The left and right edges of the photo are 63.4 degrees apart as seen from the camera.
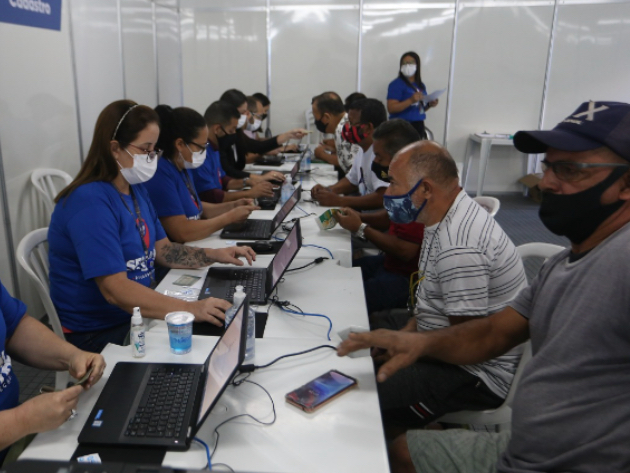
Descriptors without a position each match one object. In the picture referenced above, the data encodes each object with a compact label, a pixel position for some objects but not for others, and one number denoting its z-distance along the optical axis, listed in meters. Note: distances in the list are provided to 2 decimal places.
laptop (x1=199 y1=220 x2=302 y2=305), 1.93
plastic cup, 1.51
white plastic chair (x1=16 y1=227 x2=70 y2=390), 1.91
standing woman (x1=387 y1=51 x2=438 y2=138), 6.41
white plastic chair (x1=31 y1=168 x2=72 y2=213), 3.30
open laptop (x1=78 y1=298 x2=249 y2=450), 1.17
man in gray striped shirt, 1.66
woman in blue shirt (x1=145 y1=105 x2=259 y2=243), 2.61
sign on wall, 2.96
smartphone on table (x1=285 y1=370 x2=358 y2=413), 1.33
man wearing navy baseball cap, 1.11
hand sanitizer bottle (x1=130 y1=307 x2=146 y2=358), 1.50
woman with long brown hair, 1.75
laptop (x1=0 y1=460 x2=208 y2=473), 0.95
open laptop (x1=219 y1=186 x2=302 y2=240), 2.76
